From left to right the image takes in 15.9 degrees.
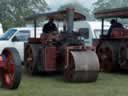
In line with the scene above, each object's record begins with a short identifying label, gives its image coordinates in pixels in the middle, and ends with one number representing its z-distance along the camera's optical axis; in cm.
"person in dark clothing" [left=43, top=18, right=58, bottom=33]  1416
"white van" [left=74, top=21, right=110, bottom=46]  1961
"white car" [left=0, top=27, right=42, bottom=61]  1822
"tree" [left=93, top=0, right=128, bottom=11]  6735
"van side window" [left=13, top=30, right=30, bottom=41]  1853
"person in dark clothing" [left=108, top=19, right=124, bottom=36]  1541
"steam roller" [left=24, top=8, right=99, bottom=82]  1179
